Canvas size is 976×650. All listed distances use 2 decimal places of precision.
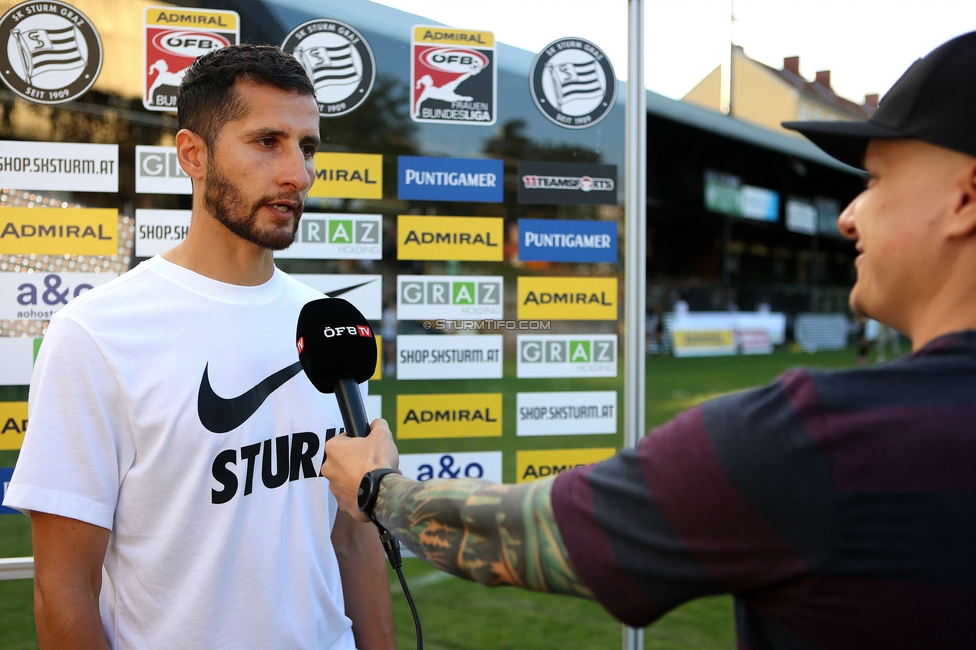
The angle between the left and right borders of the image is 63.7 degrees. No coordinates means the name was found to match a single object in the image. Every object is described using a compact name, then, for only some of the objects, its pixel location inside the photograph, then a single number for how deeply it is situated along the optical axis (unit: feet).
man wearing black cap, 2.68
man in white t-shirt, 4.59
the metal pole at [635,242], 9.74
